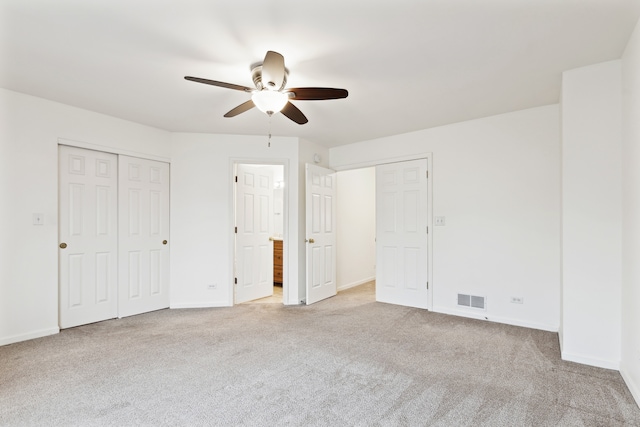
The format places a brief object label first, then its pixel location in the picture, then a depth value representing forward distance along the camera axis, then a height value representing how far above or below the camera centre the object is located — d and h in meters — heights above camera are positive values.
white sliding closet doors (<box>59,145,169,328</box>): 3.51 -0.26
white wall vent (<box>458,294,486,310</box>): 3.80 -1.07
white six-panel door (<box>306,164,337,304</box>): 4.57 -0.29
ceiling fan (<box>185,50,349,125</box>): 2.10 +0.91
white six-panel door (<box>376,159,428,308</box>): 4.34 -0.28
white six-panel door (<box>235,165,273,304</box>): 4.63 -0.29
